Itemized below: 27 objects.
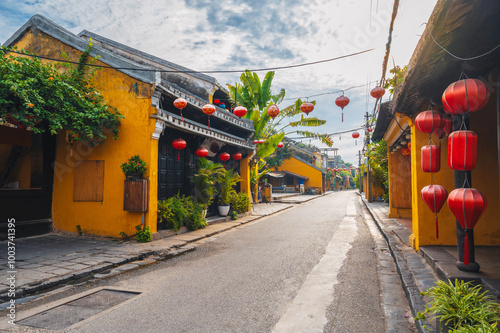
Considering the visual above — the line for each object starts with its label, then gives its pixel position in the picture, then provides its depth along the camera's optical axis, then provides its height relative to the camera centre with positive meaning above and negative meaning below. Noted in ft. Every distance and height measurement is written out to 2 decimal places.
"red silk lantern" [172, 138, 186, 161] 30.96 +3.87
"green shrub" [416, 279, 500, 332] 8.54 -3.88
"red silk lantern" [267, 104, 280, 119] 38.68 +9.18
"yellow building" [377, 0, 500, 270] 10.89 +5.06
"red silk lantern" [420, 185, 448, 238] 15.28 -0.76
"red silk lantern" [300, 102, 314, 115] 34.34 +8.53
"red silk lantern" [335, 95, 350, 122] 29.68 +7.96
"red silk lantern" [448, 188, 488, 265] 11.77 -0.89
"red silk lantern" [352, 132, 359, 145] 61.05 +9.62
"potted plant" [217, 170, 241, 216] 40.97 -0.89
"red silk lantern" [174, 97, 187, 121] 28.60 +7.51
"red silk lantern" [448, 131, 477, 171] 11.72 +1.25
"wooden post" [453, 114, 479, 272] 14.33 -2.63
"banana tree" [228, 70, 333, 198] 49.34 +13.35
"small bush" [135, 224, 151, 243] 26.76 -4.71
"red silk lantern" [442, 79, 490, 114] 11.42 +3.34
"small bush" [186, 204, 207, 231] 32.89 -4.20
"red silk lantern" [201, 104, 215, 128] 32.12 +7.73
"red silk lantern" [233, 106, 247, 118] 36.57 +8.57
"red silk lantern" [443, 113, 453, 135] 16.79 +3.28
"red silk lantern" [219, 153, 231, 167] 42.04 +3.55
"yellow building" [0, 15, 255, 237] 27.50 +2.35
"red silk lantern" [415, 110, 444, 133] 16.37 +3.34
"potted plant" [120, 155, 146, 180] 26.78 +1.19
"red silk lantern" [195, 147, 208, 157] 35.01 +3.37
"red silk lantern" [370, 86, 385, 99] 26.94 +8.08
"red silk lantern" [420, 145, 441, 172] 15.96 +1.27
